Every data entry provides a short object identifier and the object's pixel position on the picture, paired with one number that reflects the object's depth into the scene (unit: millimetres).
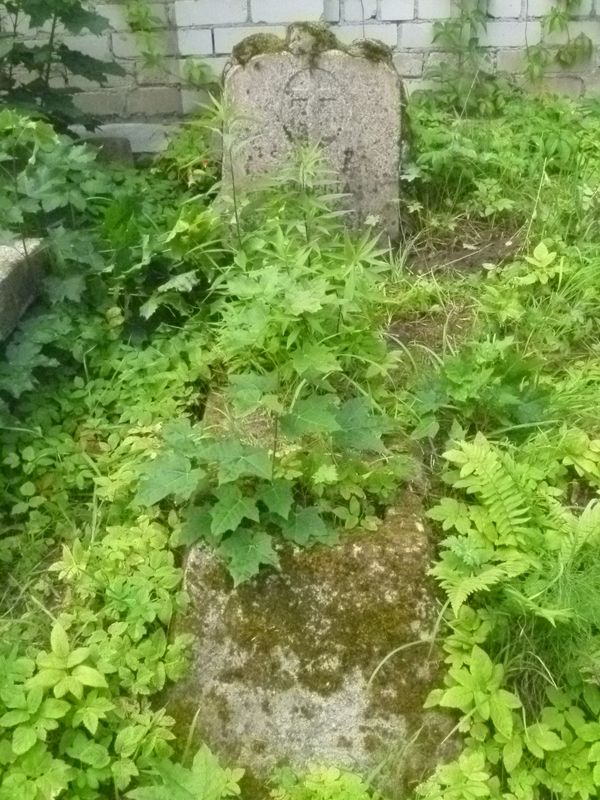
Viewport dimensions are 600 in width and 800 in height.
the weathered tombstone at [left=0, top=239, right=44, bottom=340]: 2789
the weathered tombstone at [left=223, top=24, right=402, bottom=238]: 3434
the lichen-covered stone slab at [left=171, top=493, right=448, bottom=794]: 2148
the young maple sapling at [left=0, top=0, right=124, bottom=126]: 3844
